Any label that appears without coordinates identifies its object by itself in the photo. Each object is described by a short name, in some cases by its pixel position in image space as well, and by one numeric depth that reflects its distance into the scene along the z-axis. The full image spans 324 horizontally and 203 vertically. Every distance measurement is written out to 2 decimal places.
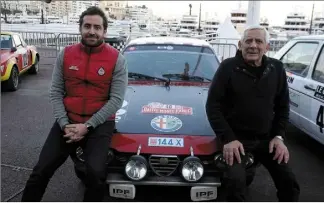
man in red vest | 2.90
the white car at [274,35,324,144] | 4.59
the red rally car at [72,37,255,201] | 3.03
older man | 2.89
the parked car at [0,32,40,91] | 8.34
